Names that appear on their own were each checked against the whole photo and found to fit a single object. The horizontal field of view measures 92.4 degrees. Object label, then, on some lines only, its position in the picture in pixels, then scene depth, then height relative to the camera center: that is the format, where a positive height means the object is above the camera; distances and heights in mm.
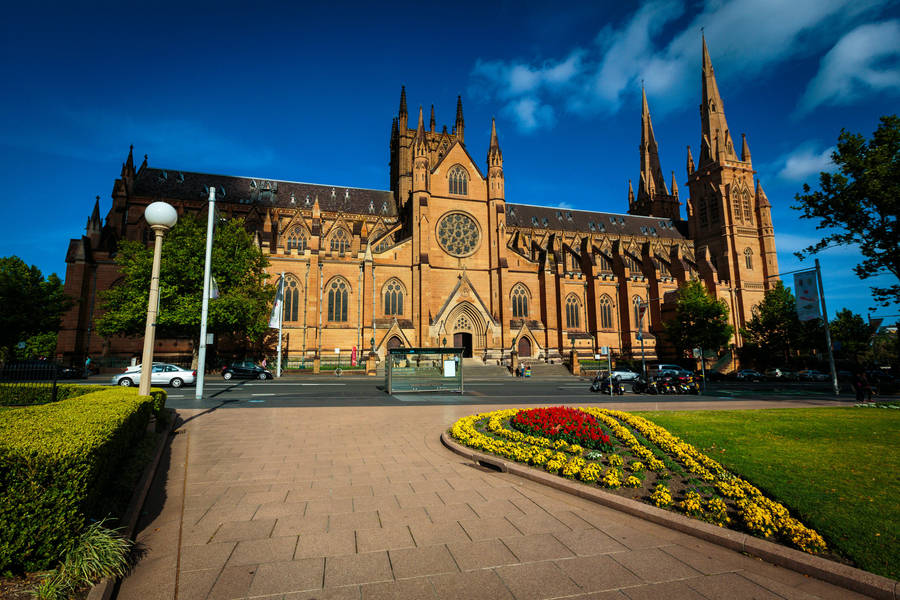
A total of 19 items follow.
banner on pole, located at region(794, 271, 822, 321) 21812 +2844
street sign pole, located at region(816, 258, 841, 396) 24297 +753
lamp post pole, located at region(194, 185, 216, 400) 16308 +2205
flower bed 4605 -1662
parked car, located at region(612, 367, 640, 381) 32188 -1569
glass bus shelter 20812 -664
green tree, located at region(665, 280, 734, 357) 44281 +3224
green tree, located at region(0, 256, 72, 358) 34812 +4210
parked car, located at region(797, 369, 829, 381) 43719 -2361
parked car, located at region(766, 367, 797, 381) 45312 -2334
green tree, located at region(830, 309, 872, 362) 52844 +2076
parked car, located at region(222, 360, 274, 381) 29250 -947
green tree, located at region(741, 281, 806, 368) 48156 +2483
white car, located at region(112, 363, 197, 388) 22875 -857
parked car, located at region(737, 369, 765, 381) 42781 -2256
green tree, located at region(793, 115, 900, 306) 20109 +7468
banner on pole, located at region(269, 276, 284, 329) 27562 +3088
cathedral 39500 +9994
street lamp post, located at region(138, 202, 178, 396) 9047 +2201
